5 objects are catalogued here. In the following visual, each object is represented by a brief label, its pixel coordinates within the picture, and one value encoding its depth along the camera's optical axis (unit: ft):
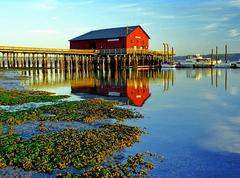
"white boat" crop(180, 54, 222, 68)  297.47
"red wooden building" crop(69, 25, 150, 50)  223.51
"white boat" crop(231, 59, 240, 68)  283.18
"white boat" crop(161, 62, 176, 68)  269.64
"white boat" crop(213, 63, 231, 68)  284.00
